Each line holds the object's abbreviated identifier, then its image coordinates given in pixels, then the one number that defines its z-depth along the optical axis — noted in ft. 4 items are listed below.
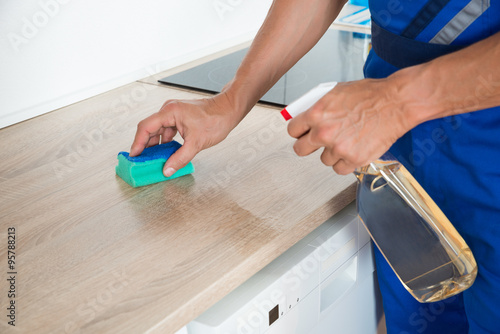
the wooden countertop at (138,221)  2.30
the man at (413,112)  2.30
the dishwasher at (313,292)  2.68
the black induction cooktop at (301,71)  4.56
